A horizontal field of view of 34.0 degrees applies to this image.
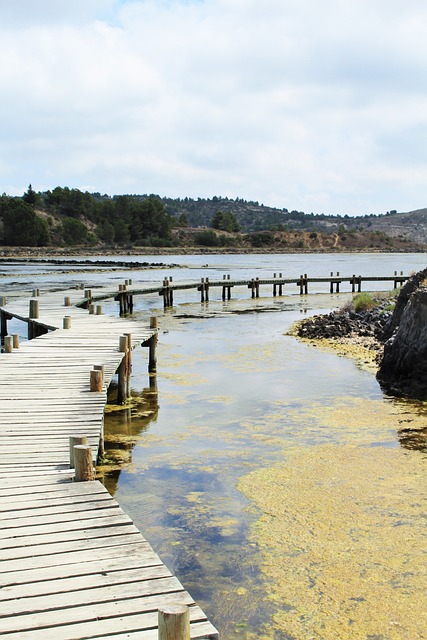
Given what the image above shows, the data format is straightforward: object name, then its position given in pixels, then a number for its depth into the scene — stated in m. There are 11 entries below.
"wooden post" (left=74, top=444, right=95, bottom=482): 6.68
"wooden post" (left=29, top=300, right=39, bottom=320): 21.58
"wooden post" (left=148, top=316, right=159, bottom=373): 17.50
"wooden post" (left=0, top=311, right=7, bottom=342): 25.24
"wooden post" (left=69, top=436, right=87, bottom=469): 6.96
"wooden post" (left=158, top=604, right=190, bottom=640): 3.62
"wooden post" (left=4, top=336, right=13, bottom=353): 14.33
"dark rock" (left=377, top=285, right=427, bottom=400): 14.48
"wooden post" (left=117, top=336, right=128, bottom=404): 13.84
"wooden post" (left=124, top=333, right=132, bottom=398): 14.07
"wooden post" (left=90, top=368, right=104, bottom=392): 10.63
